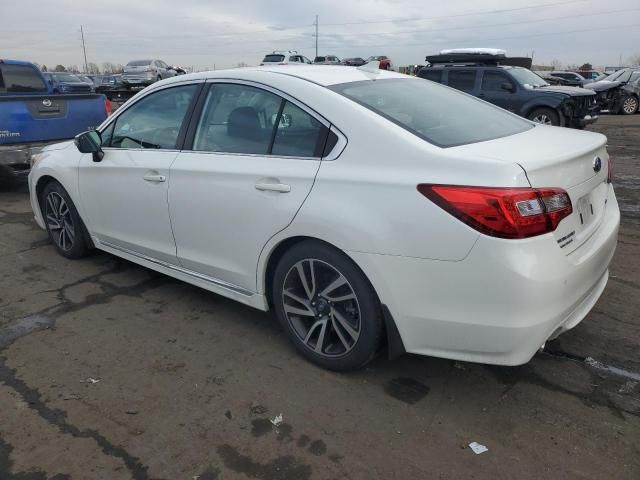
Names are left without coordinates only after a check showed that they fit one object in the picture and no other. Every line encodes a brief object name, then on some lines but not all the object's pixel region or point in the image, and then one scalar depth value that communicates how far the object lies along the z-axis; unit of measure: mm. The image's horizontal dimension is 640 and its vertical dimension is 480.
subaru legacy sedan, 2367
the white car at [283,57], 30938
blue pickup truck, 7160
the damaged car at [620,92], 20078
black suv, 12178
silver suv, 28388
